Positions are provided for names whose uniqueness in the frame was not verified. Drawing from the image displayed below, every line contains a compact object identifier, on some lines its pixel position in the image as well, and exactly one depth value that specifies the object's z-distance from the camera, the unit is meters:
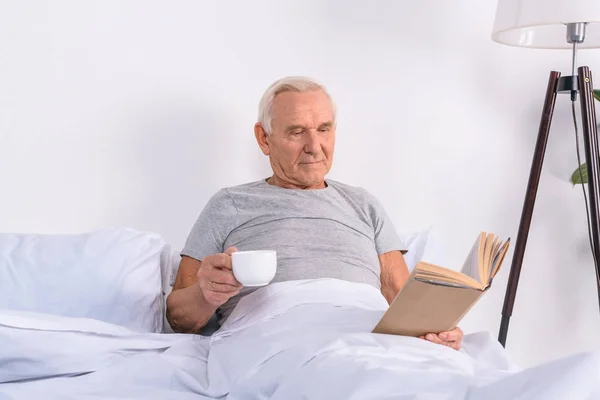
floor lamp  2.27
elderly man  2.04
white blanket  1.29
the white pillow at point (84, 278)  1.94
